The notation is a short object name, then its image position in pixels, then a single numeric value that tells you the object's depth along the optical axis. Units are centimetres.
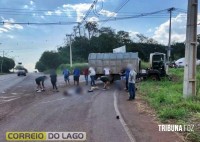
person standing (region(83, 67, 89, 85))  1571
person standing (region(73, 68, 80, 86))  1449
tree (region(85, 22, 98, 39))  4672
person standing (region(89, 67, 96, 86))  1442
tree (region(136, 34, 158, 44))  5888
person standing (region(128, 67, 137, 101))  974
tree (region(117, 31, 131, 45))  5277
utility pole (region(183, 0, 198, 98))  912
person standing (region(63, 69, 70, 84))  1480
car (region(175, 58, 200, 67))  3131
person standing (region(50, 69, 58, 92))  1094
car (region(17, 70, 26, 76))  3761
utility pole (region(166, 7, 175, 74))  2659
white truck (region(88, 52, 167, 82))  1635
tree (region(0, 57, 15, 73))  7569
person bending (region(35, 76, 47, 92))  1305
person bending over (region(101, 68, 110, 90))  1418
